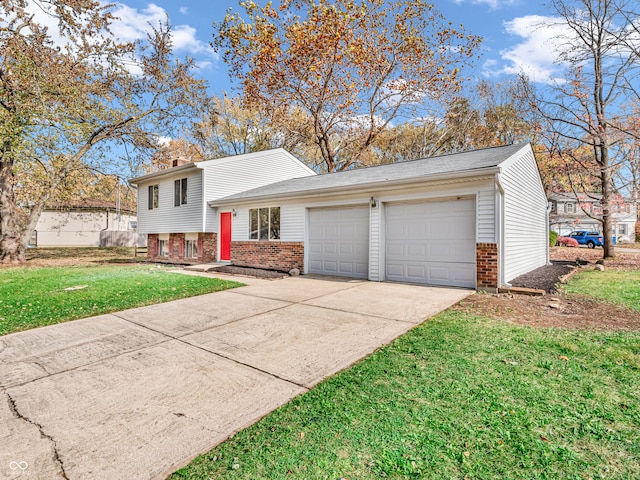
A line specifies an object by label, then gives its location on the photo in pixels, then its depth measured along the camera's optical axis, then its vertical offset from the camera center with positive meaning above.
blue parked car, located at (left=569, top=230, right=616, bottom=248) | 25.00 +0.23
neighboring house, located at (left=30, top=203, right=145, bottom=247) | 32.34 +0.80
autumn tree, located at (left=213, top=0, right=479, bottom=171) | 17.11 +10.00
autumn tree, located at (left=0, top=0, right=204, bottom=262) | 12.68 +6.18
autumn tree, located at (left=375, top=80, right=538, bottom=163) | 22.53 +7.93
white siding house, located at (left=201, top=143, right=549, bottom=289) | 7.55 +0.54
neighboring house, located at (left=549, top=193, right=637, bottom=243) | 32.12 +1.77
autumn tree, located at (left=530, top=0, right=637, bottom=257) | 13.88 +6.60
